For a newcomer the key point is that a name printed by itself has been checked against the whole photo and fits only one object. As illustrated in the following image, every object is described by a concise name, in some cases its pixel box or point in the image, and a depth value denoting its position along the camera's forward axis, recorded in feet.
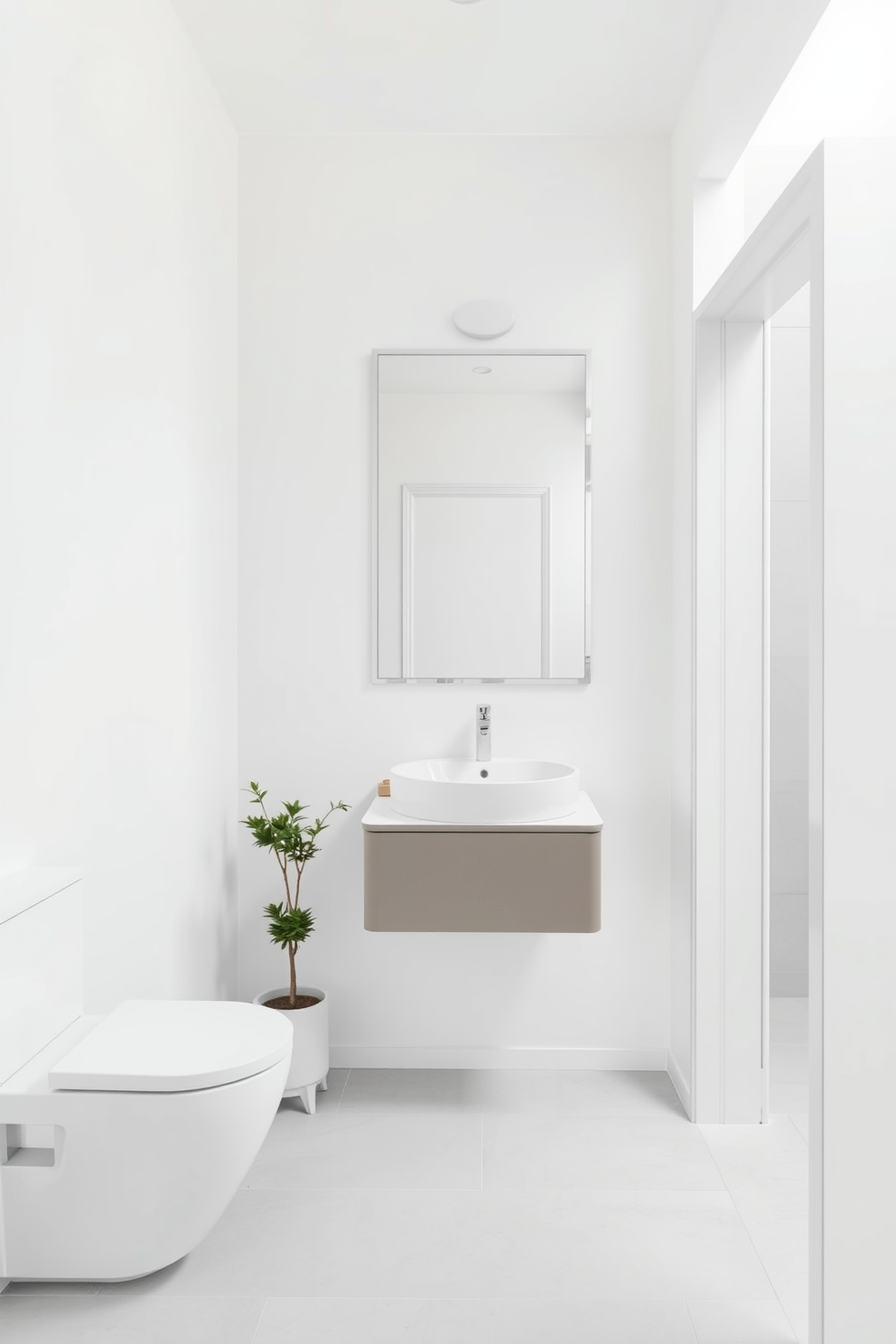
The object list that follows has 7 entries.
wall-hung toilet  5.19
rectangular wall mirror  9.08
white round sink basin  7.66
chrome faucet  8.90
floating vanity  7.63
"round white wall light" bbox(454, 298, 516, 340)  9.00
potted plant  8.20
